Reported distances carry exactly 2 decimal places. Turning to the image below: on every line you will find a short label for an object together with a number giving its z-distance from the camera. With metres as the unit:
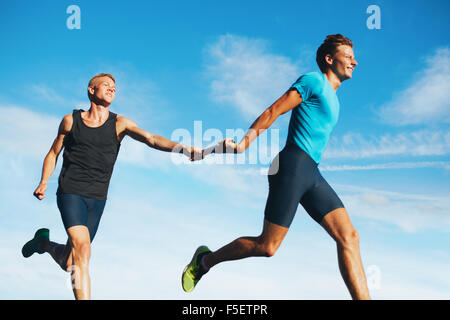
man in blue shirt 4.95
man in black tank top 5.54
